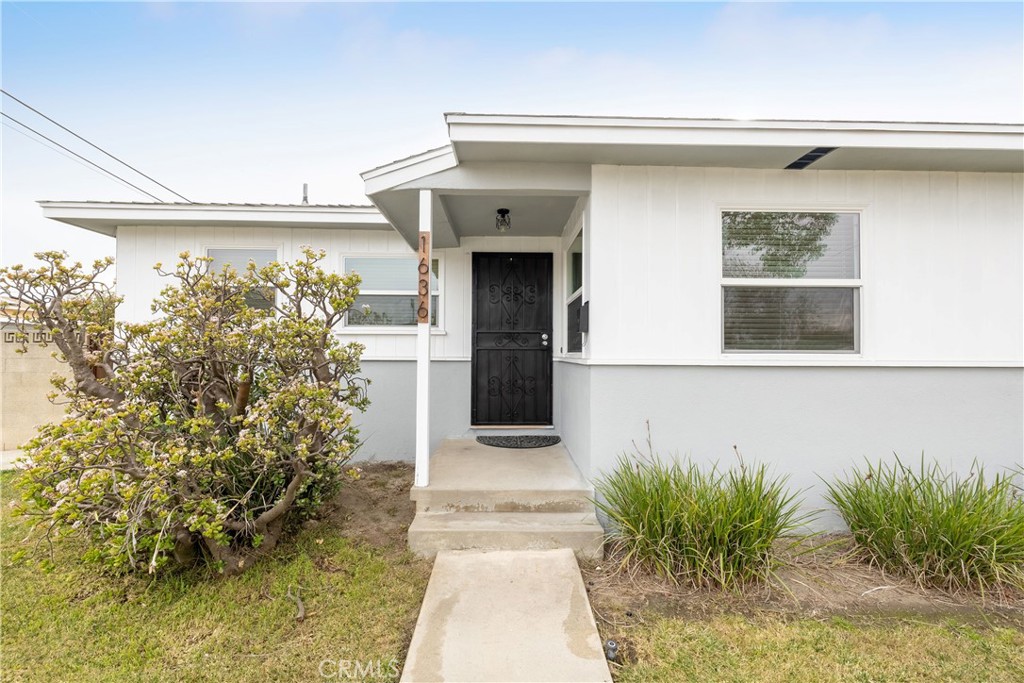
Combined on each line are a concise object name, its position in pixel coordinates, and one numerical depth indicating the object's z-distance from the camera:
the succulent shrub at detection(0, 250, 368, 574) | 2.63
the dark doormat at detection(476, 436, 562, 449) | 4.95
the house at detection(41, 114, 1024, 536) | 3.65
